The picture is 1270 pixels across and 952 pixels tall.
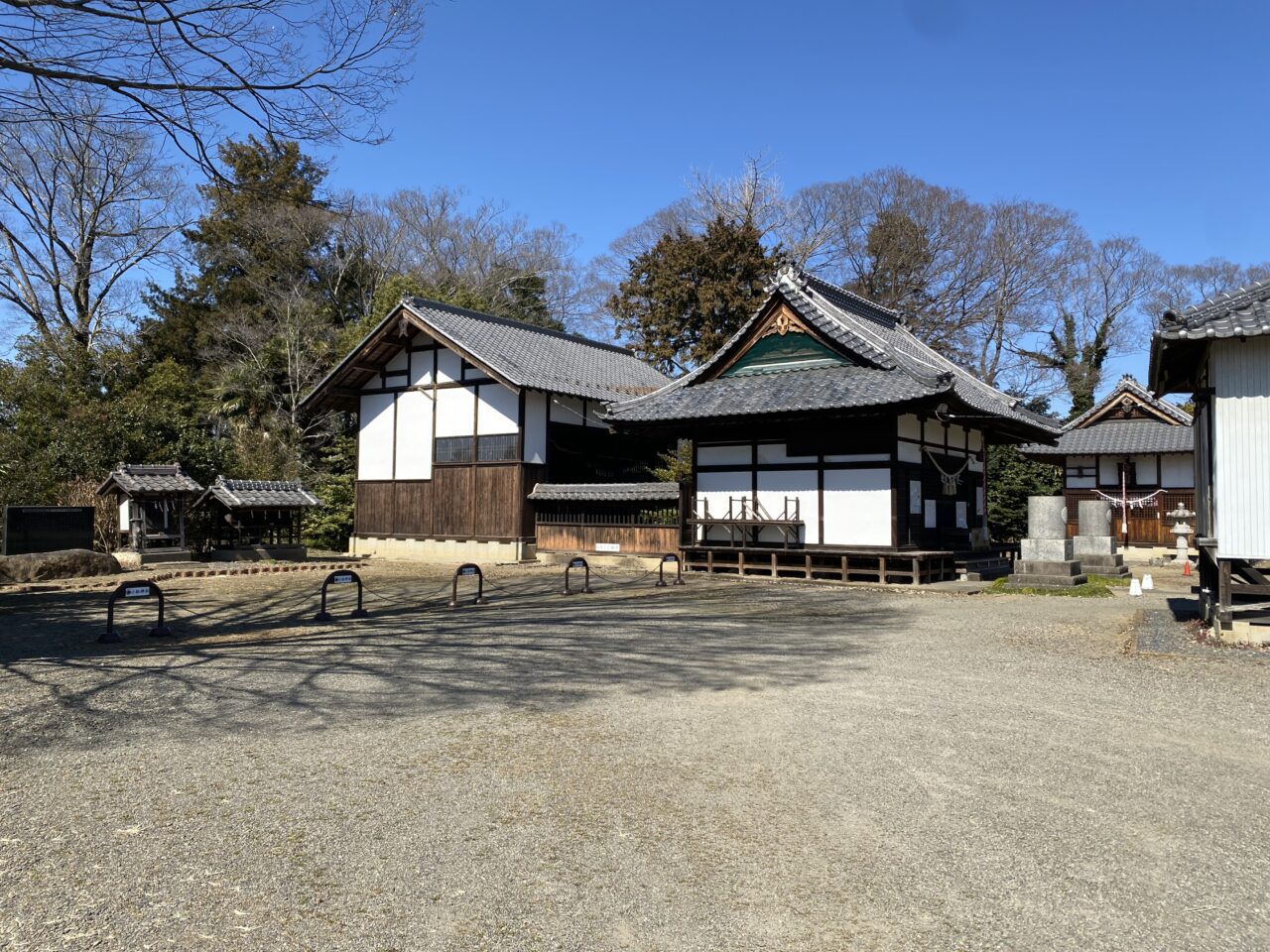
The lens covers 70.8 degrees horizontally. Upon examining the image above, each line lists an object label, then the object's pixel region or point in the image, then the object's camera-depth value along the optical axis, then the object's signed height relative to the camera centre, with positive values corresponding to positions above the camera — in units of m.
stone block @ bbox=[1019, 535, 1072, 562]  17.78 -0.88
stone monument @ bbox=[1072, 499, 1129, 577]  20.00 -0.85
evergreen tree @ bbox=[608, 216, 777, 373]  30.28 +7.43
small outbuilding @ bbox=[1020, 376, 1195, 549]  29.02 +1.57
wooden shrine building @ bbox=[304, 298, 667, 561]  23.97 +2.03
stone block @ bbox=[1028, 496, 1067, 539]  18.00 -0.24
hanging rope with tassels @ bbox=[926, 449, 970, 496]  19.70 +0.58
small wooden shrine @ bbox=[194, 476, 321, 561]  22.80 -0.42
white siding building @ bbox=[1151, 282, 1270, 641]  9.85 +0.74
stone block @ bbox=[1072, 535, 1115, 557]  20.27 -0.92
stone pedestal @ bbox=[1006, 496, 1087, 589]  17.42 -0.95
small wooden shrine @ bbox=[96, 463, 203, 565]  21.19 -0.16
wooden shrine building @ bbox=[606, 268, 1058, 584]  17.67 +1.30
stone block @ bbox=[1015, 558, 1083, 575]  17.55 -1.21
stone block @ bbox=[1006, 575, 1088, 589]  17.22 -1.48
